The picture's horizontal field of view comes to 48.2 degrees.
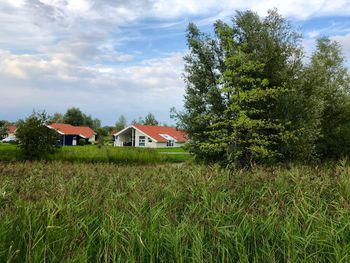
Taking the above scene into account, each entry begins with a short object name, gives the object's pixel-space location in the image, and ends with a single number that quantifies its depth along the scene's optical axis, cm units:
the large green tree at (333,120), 2400
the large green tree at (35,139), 2562
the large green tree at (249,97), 1748
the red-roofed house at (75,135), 6644
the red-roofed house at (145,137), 5875
